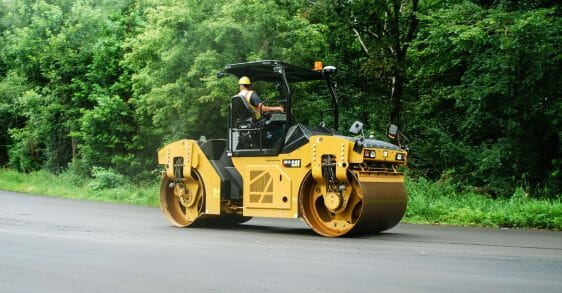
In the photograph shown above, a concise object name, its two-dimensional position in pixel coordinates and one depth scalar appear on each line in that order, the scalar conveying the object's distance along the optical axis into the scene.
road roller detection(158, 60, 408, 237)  11.33
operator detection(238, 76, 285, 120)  12.60
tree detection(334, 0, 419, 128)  20.64
